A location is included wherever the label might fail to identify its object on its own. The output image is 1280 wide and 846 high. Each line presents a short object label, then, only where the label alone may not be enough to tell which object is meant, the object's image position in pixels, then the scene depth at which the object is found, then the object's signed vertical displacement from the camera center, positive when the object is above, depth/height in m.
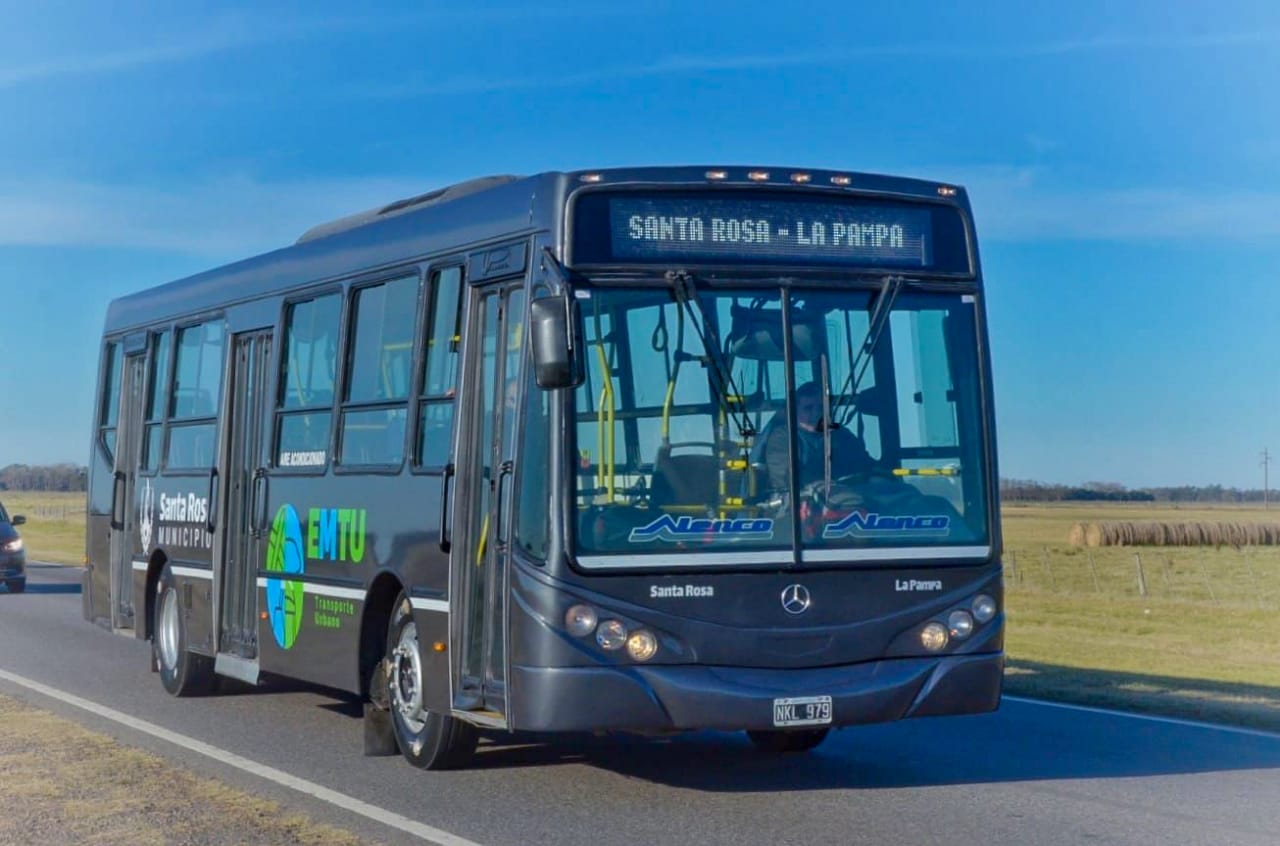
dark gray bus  8.97 +0.71
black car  28.70 +0.83
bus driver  9.18 +0.76
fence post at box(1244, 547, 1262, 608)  36.60 +0.20
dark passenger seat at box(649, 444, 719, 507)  9.05 +0.60
